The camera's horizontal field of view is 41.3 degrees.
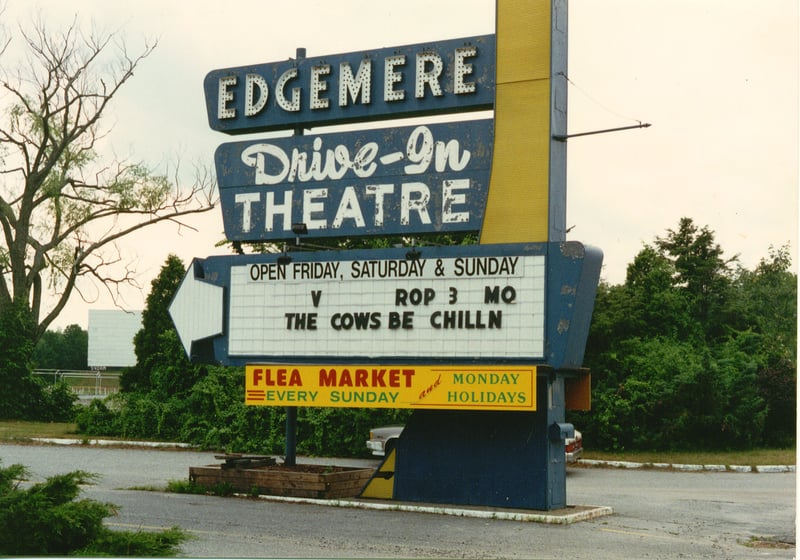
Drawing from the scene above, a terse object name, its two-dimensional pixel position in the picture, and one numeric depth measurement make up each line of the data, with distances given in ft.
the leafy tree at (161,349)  95.81
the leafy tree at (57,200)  120.26
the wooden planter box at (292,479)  53.83
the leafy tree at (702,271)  120.06
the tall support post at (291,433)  57.36
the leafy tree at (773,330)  89.43
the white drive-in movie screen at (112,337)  225.76
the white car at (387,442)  74.43
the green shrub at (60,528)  29.19
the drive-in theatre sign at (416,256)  49.19
